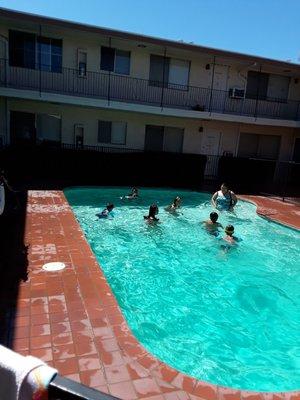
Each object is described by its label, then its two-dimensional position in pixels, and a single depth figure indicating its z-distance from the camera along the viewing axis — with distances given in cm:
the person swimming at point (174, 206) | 1178
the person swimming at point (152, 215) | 1052
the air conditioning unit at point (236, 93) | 1875
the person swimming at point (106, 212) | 1062
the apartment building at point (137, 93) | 1502
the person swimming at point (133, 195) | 1305
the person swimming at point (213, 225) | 1027
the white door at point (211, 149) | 1894
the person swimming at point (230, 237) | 936
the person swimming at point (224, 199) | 1157
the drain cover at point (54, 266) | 544
